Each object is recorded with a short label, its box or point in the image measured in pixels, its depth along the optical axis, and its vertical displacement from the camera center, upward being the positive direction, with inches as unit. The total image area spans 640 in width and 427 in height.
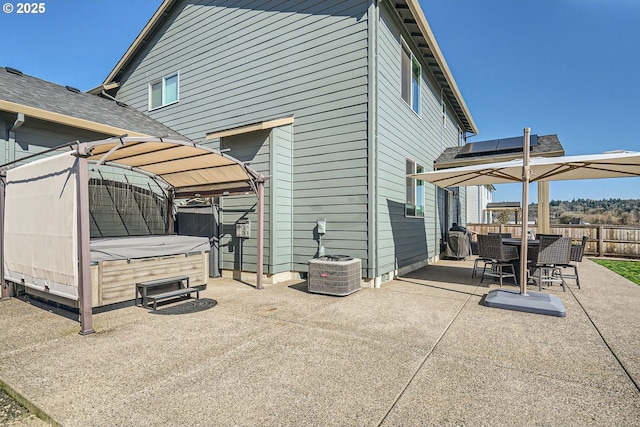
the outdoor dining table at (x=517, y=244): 241.4 -22.6
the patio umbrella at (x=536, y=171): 185.2 +27.8
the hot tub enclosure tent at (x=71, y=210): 147.4 -0.5
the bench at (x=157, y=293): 180.5 -45.5
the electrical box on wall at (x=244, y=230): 267.3 -15.1
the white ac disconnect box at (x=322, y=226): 250.7 -10.8
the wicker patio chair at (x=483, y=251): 243.6 -27.6
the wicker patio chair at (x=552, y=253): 224.7 -26.7
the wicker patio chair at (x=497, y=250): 236.2 -26.7
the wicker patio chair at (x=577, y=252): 237.1 -27.3
